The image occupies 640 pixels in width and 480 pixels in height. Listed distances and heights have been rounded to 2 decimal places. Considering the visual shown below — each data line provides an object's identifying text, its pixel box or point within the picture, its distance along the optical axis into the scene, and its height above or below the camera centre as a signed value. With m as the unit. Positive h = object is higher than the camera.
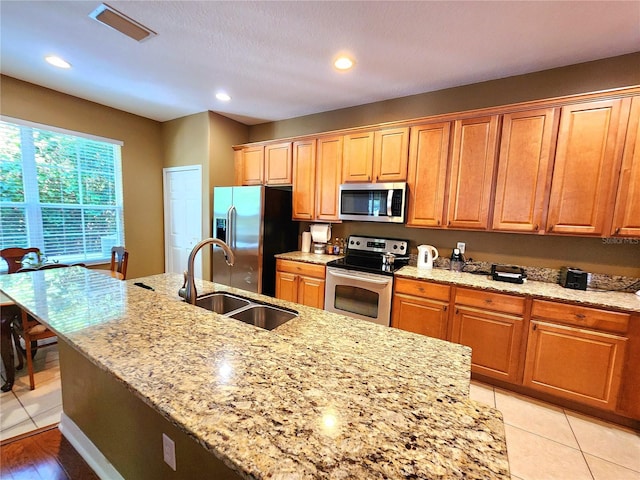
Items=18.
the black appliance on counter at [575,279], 2.17 -0.43
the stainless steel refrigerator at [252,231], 3.27 -0.25
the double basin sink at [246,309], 1.49 -0.56
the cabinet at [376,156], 2.84 +0.65
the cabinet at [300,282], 3.03 -0.79
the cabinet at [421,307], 2.41 -0.80
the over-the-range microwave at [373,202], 2.80 +0.15
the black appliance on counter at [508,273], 2.33 -0.44
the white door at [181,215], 3.92 -0.10
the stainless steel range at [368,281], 2.61 -0.64
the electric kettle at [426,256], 2.85 -0.39
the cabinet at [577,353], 1.88 -0.91
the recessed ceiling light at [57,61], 2.45 +1.28
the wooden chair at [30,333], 2.12 -1.02
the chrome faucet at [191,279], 1.44 -0.37
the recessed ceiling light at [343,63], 2.30 +1.30
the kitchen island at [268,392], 0.53 -0.47
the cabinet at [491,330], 2.17 -0.88
